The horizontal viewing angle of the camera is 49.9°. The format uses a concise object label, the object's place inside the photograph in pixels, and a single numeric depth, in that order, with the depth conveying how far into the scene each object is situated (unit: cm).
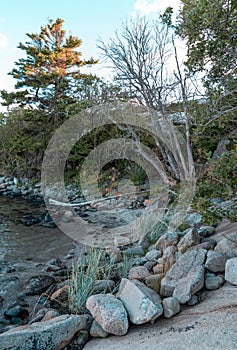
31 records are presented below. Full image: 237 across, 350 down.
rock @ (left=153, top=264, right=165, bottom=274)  246
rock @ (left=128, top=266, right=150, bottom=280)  238
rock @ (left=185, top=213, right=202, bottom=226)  335
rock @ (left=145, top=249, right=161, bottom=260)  286
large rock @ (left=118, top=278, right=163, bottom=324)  160
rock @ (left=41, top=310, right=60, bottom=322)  201
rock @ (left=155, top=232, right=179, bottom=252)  296
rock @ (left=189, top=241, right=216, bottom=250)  230
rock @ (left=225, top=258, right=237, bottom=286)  174
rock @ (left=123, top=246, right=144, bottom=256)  320
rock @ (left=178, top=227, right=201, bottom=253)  254
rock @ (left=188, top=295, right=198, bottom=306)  174
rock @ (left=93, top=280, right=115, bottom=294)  222
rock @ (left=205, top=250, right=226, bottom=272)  194
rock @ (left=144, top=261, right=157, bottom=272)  263
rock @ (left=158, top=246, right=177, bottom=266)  244
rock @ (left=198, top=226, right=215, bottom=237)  283
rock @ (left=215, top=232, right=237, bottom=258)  207
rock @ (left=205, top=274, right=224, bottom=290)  182
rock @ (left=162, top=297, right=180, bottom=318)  166
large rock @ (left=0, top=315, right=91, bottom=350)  150
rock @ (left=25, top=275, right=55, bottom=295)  271
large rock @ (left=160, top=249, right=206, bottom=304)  177
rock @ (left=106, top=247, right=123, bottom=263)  303
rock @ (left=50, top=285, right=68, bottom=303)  237
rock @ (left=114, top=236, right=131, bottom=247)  367
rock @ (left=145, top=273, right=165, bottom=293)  214
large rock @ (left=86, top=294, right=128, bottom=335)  159
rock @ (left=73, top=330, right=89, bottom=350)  163
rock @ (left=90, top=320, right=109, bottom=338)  164
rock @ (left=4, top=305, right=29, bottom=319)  227
